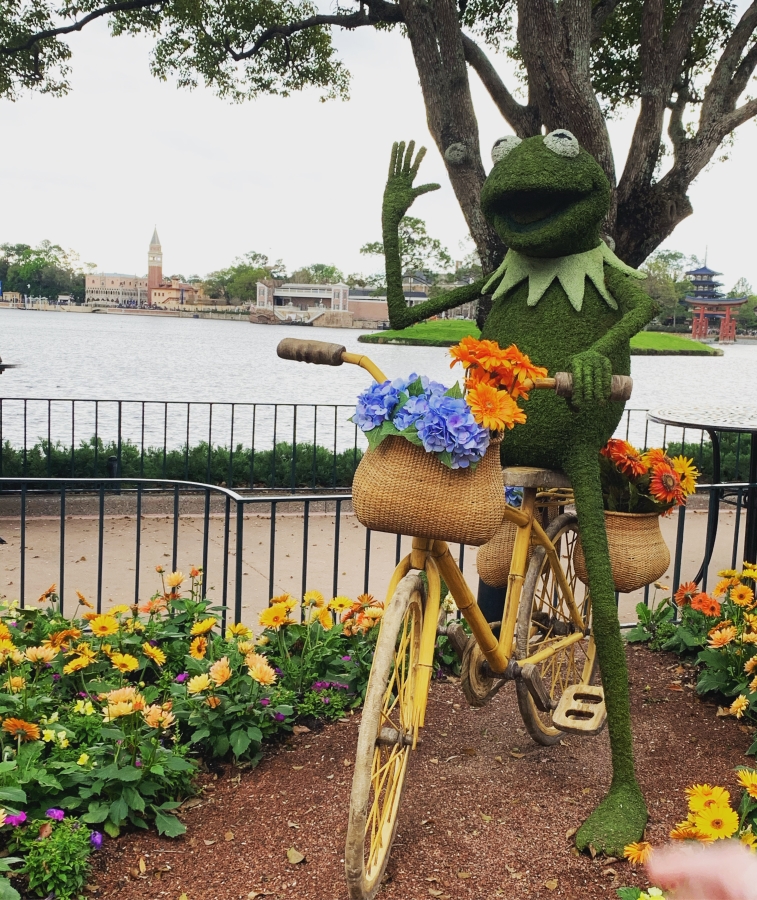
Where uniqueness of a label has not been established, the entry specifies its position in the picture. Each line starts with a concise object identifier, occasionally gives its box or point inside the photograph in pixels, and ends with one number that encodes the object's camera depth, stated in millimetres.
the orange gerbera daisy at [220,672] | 3211
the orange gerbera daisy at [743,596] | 3895
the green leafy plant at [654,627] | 4703
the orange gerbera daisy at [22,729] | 2848
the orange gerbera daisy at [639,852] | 2352
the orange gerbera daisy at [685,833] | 2225
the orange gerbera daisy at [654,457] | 3523
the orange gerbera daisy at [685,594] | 4309
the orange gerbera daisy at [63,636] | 3387
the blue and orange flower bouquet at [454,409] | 2352
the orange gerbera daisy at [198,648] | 3387
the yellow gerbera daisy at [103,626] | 3498
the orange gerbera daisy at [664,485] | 3438
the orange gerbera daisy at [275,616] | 3664
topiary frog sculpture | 2998
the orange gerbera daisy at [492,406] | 2430
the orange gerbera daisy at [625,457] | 3496
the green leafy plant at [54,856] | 2516
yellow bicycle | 2359
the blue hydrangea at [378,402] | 2414
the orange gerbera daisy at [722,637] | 3629
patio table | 5047
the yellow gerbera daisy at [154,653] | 3484
